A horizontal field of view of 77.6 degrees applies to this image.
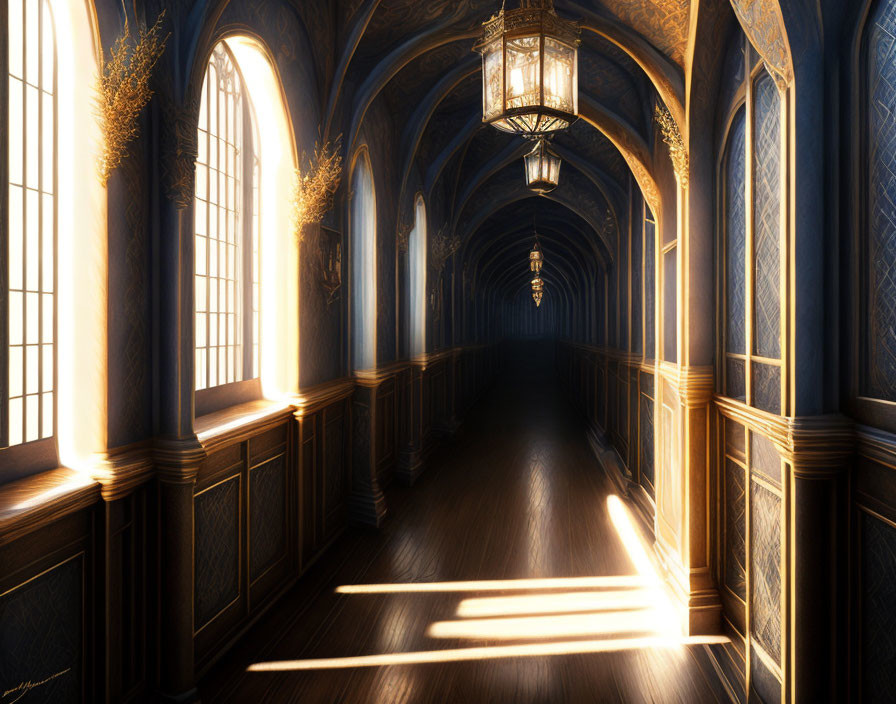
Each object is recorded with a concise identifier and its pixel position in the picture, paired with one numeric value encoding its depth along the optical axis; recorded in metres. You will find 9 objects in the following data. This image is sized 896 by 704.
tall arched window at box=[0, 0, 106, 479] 2.60
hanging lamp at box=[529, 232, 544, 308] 14.46
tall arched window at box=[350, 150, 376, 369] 7.19
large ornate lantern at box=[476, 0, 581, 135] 3.27
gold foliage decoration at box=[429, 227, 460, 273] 10.71
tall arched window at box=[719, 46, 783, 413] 3.26
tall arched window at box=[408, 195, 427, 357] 10.05
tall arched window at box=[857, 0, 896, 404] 2.35
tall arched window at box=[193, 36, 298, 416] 4.20
